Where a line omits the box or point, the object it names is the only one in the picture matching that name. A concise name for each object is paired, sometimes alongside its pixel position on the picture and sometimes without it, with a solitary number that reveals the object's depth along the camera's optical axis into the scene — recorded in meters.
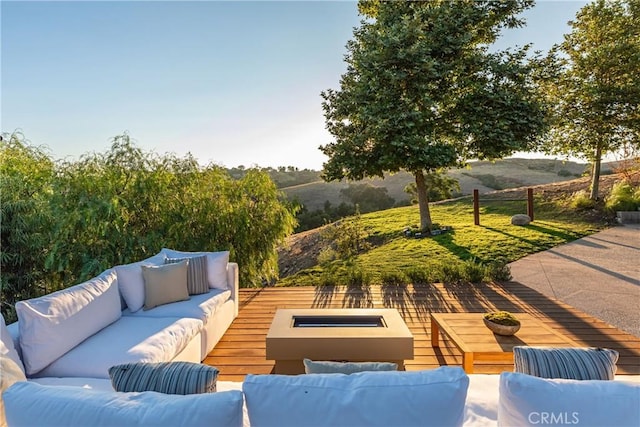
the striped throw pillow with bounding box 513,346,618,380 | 1.25
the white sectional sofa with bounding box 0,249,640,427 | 0.95
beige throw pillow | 3.00
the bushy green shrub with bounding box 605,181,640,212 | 8.45
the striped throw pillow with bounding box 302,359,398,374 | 1.23
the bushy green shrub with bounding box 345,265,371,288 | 4.99
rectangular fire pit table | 2.42
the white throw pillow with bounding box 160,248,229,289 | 3.59
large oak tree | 7.23
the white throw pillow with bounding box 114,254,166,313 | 2.94
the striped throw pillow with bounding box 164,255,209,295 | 3.36
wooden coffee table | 2.26
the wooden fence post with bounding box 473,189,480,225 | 8.97
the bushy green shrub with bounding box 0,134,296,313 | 3.79
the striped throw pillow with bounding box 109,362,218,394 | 1.18
